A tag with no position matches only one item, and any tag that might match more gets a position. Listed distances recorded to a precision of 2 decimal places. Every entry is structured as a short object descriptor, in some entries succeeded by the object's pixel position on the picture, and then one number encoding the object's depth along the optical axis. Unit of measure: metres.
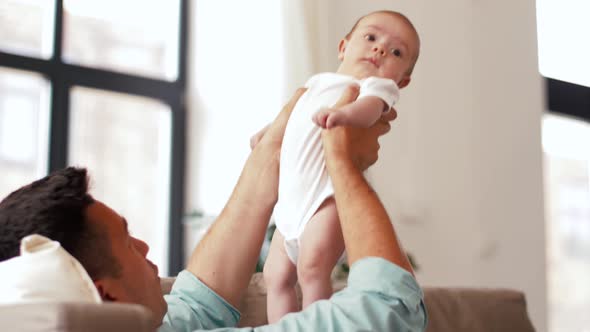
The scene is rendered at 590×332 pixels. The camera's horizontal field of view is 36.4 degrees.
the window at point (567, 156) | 5.97
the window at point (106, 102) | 4.27
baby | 1.63
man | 1.18
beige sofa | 0.78
